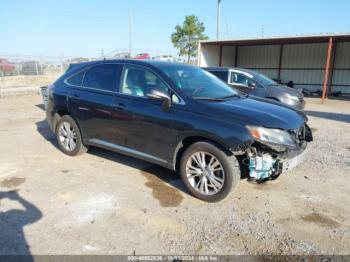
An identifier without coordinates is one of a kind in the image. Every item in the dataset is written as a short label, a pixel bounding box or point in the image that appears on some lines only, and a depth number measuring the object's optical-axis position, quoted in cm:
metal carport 1933
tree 3422
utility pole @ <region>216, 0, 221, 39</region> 2670
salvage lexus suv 371
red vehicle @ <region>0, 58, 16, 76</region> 2518
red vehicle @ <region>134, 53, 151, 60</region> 3399
